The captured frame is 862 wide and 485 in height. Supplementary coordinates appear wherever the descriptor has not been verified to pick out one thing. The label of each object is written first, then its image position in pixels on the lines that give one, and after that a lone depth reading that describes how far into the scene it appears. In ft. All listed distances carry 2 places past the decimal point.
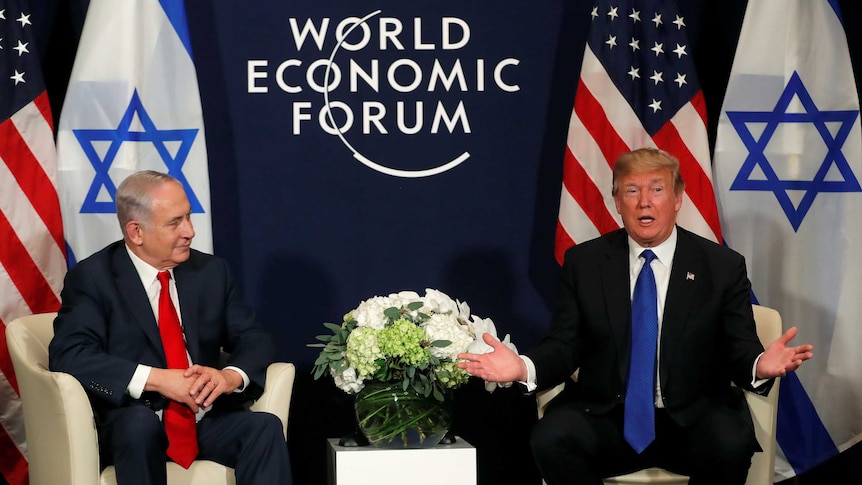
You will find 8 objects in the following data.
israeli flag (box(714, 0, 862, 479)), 29.86
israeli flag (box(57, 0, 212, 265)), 29.09
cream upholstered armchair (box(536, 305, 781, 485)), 24.39
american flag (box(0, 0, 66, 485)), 28.71
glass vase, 23.24
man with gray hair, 22.67
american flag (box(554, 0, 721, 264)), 30.58
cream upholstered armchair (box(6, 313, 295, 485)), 21.99
